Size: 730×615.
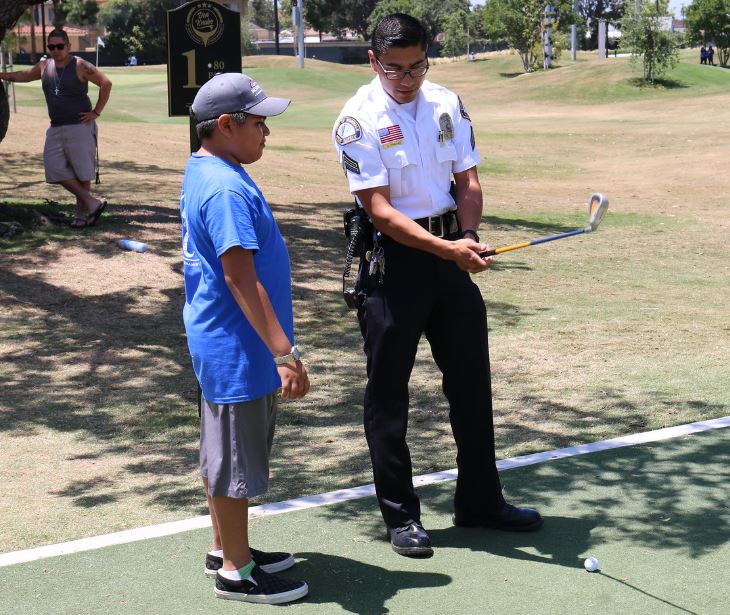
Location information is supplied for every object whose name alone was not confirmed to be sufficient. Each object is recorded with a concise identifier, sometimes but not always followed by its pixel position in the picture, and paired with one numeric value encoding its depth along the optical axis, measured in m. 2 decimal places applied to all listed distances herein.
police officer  4.22
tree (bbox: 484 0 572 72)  65.19
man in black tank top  11.05
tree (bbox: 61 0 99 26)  66.96
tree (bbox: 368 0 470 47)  97.19
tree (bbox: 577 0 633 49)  118.20
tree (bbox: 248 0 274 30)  141.00
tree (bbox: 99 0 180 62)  81.44
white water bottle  10.59
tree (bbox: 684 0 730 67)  63.47
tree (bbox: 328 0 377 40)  111.75
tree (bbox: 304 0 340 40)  108.62
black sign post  8.35
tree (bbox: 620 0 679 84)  45.41
